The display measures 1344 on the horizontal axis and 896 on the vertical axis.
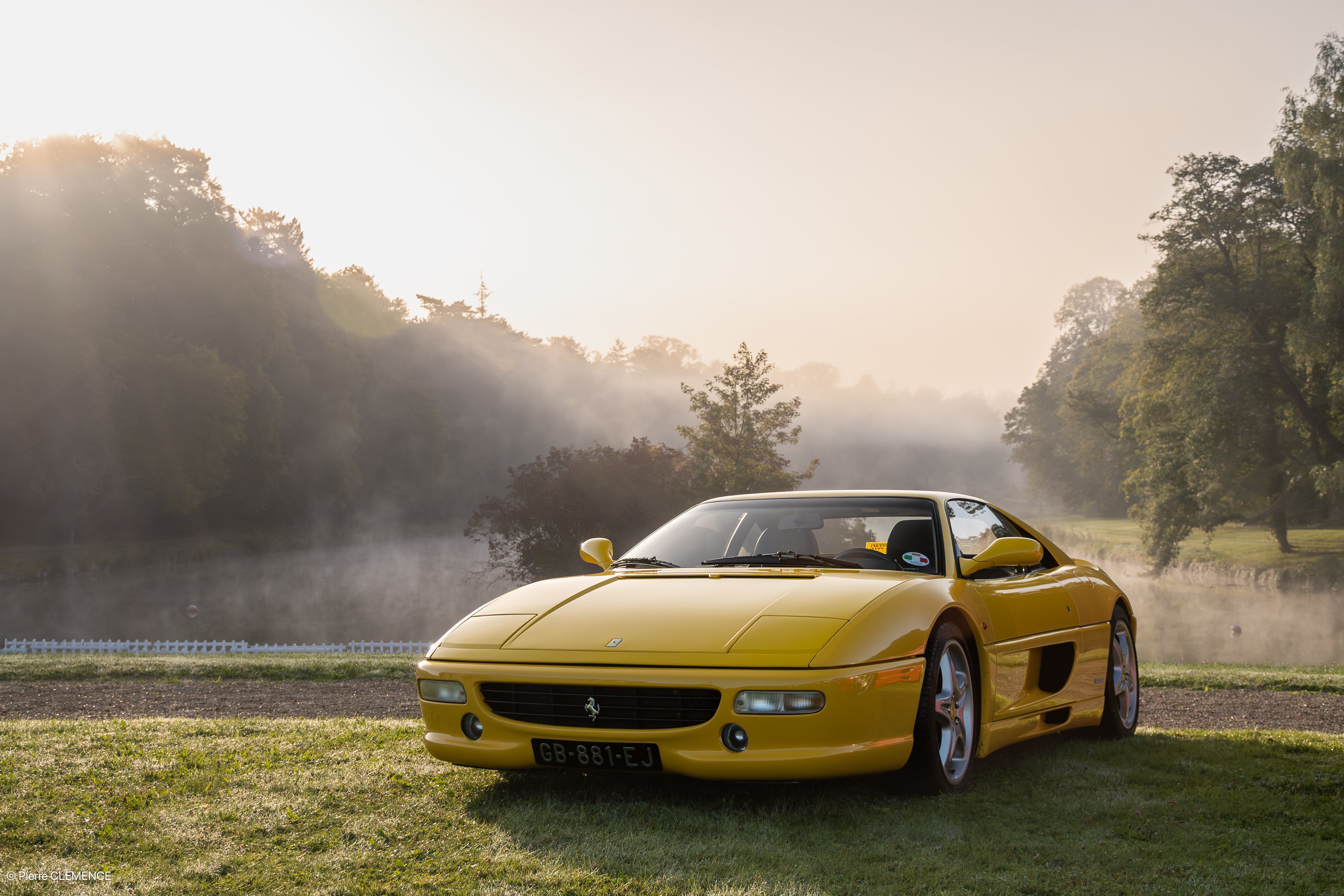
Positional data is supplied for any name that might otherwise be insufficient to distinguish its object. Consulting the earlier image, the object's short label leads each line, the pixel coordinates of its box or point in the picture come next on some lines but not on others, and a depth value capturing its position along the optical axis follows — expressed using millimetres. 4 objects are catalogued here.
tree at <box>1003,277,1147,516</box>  64375
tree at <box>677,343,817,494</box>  29609
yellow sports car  4137
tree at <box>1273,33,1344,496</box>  29406
